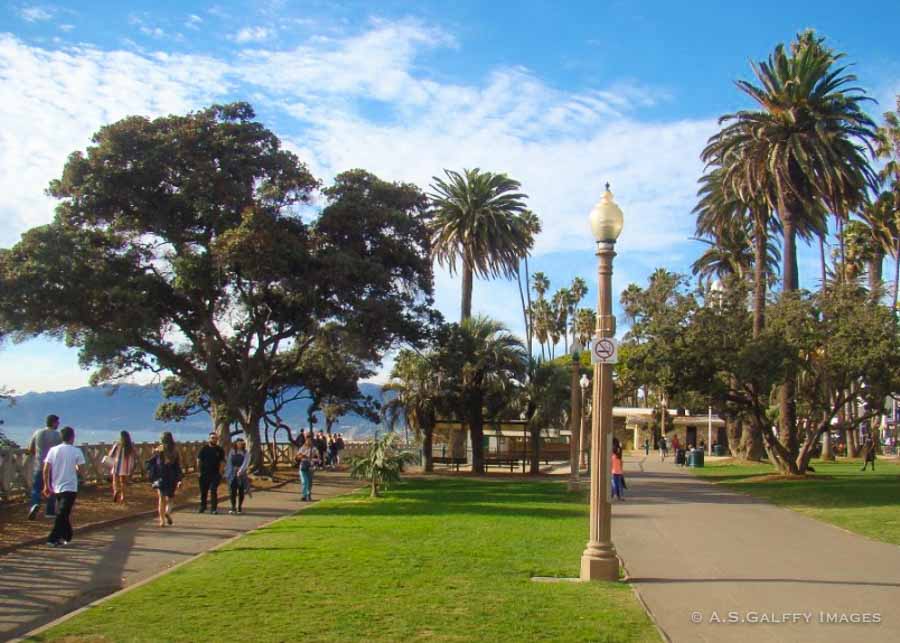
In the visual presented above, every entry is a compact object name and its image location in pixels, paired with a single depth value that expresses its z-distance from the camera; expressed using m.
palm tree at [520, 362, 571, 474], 36.09
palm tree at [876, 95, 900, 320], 51.50
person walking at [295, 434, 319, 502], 23.17
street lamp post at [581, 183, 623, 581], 10.63
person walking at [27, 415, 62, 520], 15.75
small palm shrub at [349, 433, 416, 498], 23.83
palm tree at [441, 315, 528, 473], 36.00
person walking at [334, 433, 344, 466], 46.48
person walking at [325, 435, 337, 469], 44.58
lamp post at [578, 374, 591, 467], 31.98
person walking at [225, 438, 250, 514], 19.14
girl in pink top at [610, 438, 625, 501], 23.09
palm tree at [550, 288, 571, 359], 98.75
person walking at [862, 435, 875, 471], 40.33
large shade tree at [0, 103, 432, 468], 25.12
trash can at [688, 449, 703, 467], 45.91
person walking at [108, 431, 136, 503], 20.23
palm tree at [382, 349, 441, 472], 36.19
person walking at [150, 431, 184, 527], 16.17
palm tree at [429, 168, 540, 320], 47.38
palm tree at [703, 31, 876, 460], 34.28
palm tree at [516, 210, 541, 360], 69.29
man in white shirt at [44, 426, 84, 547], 13.02
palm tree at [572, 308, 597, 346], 98.25
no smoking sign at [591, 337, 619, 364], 11.02
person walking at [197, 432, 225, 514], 18.47
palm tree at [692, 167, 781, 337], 37.41
